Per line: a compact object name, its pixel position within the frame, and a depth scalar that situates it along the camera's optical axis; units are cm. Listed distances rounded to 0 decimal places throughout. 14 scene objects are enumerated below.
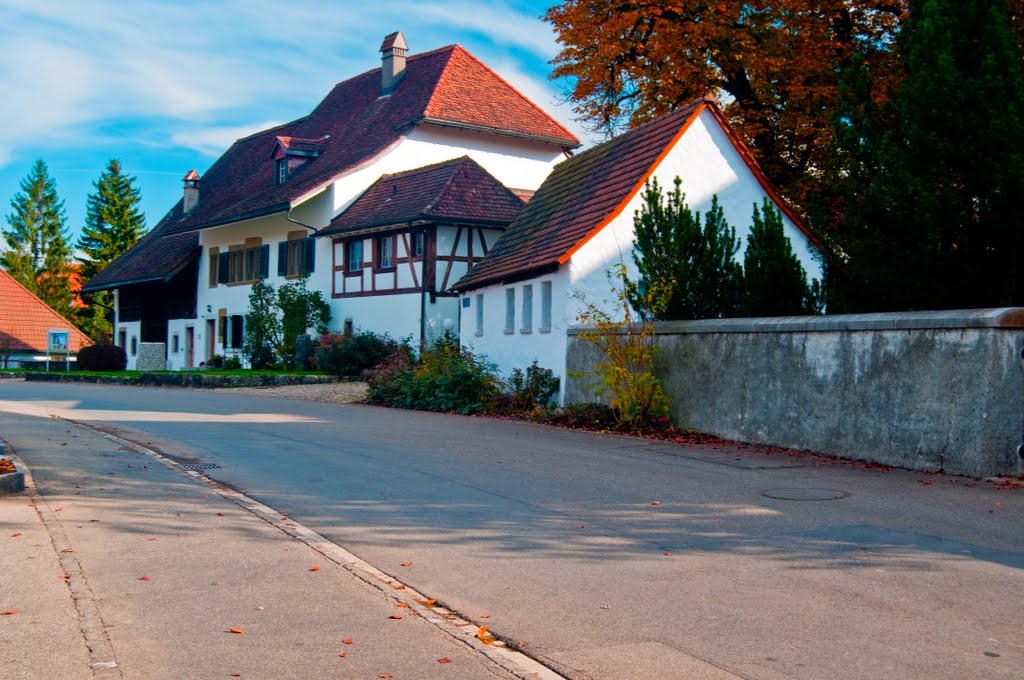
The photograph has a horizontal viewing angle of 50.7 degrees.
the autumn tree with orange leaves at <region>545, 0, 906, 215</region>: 2619
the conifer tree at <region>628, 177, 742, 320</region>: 1806
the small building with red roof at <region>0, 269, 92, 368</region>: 6322
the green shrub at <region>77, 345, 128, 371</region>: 4944
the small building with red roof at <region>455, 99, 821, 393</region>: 2273
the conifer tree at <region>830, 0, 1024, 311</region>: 1298
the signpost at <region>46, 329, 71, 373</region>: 5553
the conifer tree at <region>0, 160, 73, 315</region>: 8856
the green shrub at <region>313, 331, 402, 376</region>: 3500
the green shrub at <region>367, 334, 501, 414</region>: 2358
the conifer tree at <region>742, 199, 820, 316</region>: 1658
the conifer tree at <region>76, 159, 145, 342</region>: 8462
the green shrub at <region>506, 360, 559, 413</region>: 2219
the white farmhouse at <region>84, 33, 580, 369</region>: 3631
